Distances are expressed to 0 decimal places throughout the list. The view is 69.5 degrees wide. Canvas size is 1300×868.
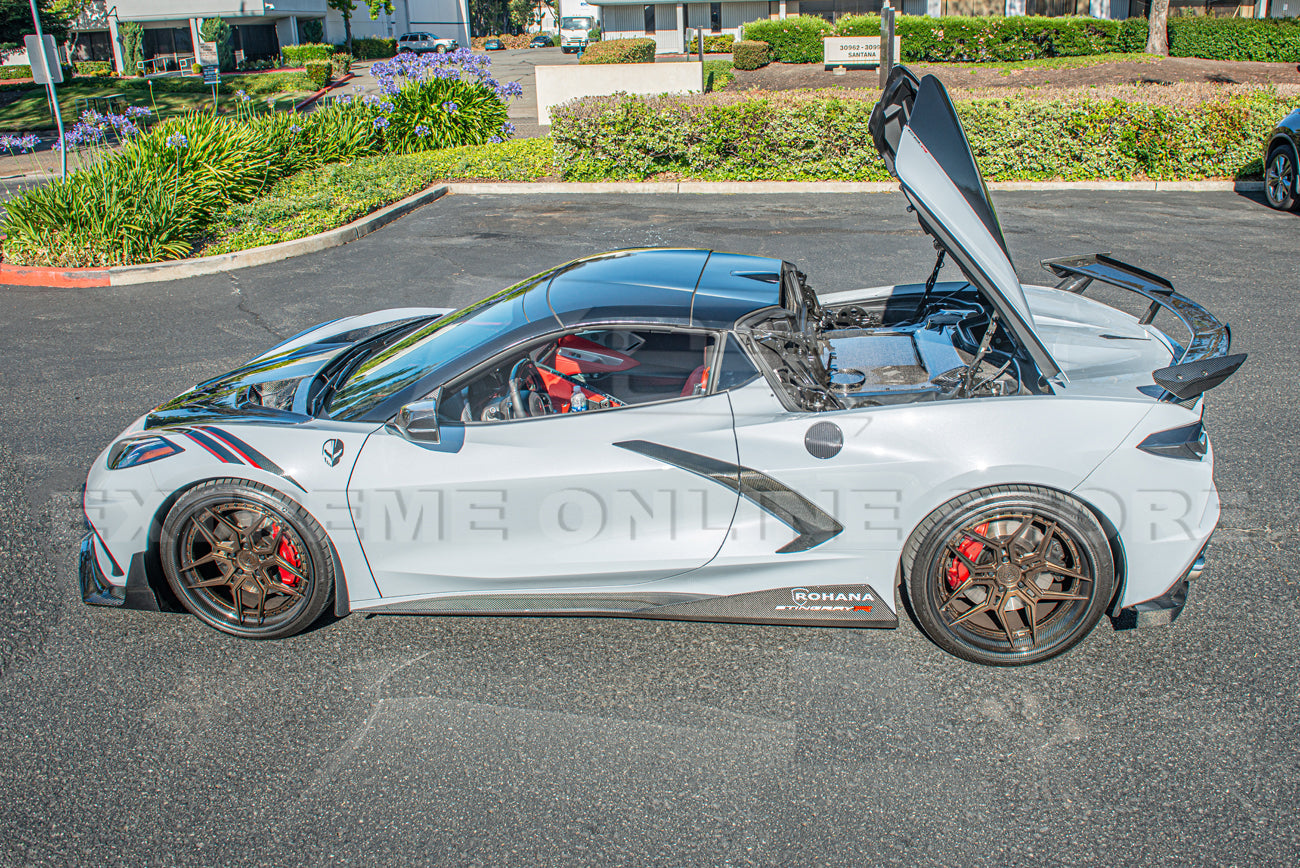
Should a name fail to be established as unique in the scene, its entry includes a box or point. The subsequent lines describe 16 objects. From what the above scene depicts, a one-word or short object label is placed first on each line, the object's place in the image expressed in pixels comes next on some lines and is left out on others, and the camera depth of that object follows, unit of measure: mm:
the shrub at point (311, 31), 57312
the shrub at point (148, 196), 9984
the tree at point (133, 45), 50750
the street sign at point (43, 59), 10828
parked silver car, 60344
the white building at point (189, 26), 50750
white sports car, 3303
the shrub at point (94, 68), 50094
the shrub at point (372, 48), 58688
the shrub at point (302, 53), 49250
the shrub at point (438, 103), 16422
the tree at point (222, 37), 46594
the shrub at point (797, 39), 40844
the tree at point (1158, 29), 35344
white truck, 64188
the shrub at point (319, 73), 40469
